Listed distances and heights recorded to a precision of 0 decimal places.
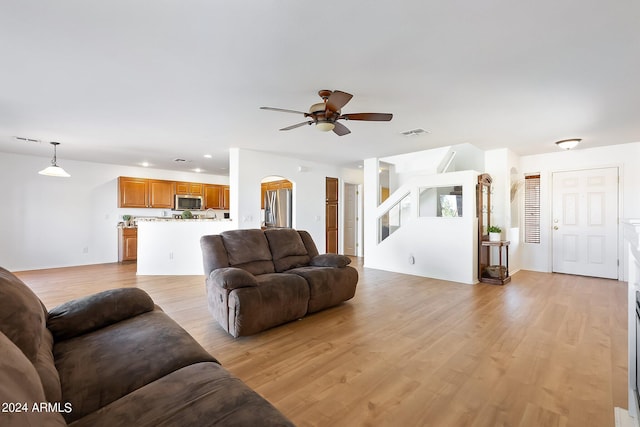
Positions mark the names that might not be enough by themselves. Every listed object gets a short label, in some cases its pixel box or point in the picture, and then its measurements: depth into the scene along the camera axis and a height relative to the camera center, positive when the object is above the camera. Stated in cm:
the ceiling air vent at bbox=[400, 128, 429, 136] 415 +119
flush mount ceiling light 457 +113
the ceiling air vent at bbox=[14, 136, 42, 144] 457 +118
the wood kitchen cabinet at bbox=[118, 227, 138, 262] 702 -69
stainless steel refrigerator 740 +17
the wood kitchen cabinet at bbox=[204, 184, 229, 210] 865 +54
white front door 511 -12
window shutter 582 +14
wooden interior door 748 +0
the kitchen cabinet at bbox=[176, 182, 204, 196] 811 +73
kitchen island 566 -63
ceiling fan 269 +95
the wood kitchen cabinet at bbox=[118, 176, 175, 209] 721 +54
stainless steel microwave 797 +32
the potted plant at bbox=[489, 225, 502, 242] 495 -31
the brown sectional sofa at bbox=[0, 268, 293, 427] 82 -66
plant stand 480 -89
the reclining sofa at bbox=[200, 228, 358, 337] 274 -67
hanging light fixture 498 +73
